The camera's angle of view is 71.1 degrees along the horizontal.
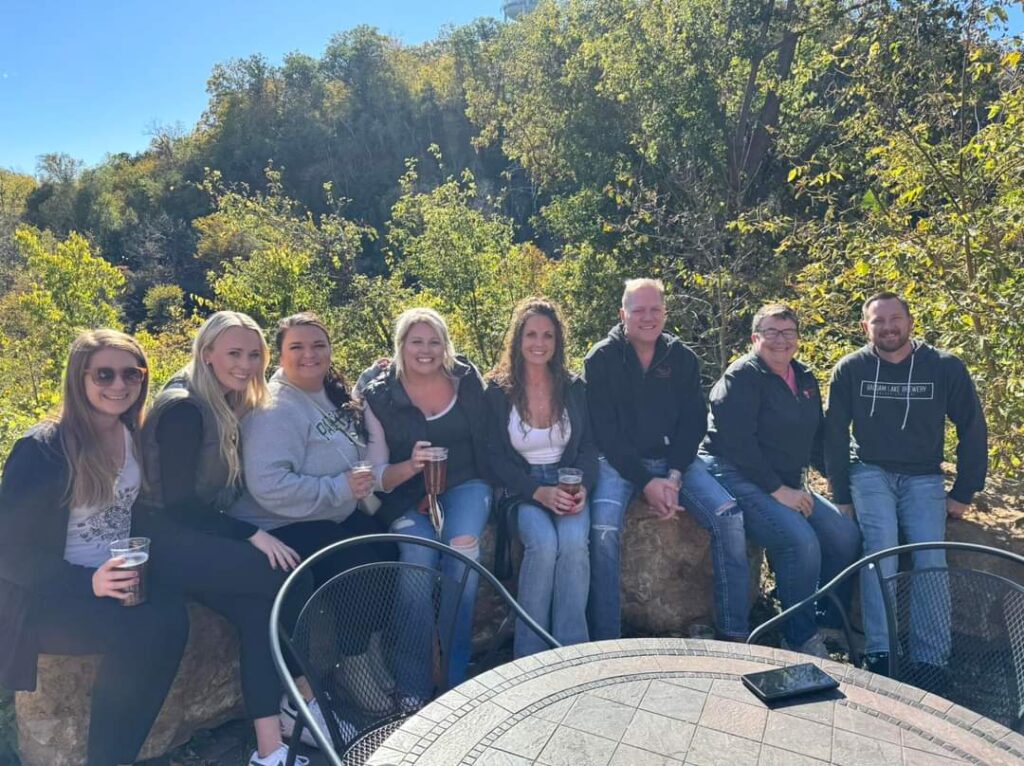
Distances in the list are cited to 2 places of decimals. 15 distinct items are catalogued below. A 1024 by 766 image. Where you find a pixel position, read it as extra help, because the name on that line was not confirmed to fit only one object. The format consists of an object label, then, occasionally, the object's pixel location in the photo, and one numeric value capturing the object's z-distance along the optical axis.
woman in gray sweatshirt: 3.04
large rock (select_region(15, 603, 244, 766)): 2.69
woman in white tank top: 3.28
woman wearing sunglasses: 2.50
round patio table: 1.70
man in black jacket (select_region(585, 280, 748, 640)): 3.56
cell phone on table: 1.93
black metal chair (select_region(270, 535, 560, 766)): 2.34
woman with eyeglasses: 3.57
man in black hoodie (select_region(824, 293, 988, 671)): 3.60
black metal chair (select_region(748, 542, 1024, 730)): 2.58
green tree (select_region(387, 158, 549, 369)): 10.62
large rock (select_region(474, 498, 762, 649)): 3.77
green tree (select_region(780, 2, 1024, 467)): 4.25
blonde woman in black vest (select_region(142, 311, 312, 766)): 2.73
